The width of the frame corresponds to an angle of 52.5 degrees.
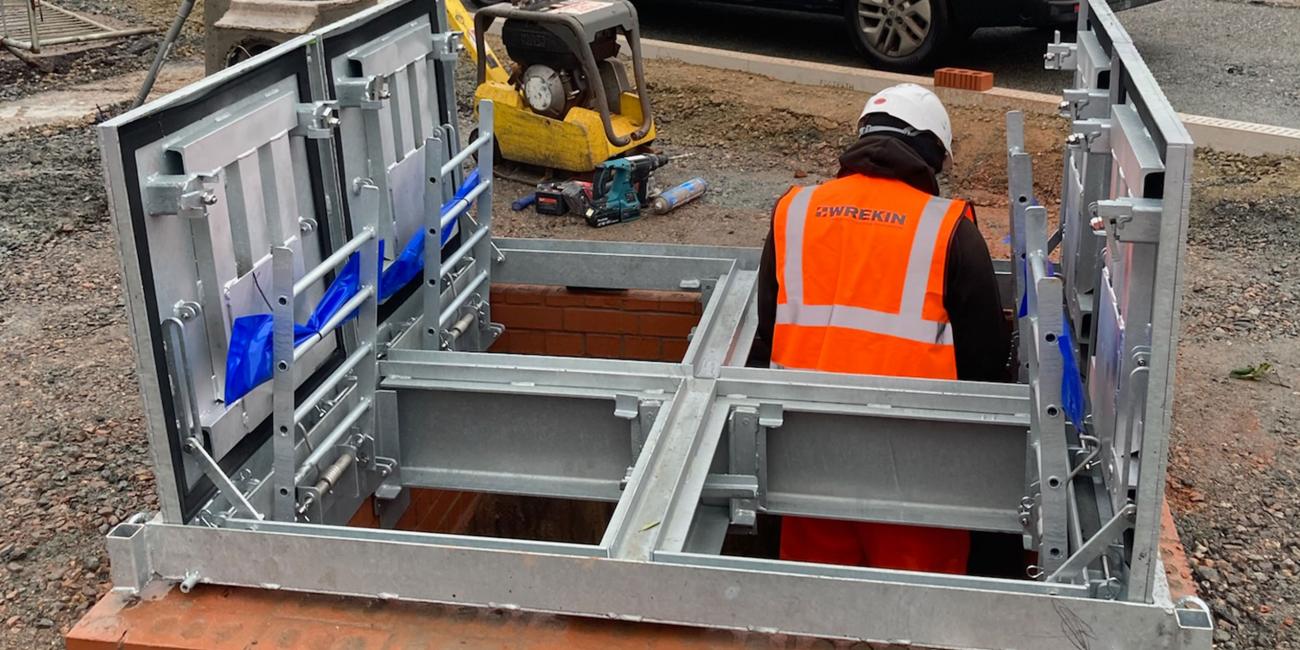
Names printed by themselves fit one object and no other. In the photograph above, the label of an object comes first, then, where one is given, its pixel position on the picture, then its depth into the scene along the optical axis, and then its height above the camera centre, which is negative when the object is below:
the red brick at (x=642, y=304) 4.82 -1.56
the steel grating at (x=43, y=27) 12.91 -1.50
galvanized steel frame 2.51 -1.38
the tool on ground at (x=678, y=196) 8.12 -2.04
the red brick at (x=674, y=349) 4.91 -1.76
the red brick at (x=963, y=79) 8.89 -1.54
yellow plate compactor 8.05 -1.41
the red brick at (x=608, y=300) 4.84 -1.55
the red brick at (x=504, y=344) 4.96 -1.73
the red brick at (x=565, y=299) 4.85 -1.55
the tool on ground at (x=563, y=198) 8.10 -2.00
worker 3.61 -1.13
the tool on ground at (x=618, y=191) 7.99 -1.95
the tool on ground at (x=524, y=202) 8.35 -2.07
